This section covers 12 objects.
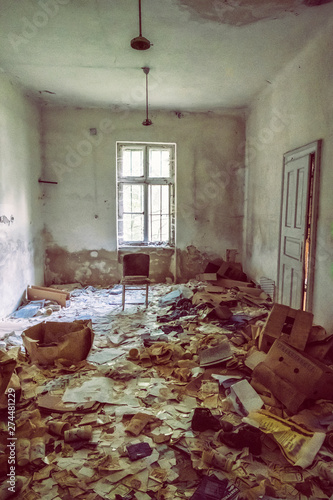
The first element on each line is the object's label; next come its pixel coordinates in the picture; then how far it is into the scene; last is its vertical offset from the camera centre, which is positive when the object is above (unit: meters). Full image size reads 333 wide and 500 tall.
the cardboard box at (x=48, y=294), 5.30 -1.41
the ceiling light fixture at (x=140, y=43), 2.89 +1.46
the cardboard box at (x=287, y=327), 2.83 -1.06
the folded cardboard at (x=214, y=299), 4.84 -1.35
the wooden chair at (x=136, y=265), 5.26 -0.91
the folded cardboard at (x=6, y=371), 2.54 -1.27
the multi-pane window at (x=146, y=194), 6.59 +0.29
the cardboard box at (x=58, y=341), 3.18 -1.33
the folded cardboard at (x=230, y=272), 6.21 -1.19
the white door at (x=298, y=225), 3.87 -0.21
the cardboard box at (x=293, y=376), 2.43 -1.29
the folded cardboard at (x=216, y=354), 3.16 -1.41
